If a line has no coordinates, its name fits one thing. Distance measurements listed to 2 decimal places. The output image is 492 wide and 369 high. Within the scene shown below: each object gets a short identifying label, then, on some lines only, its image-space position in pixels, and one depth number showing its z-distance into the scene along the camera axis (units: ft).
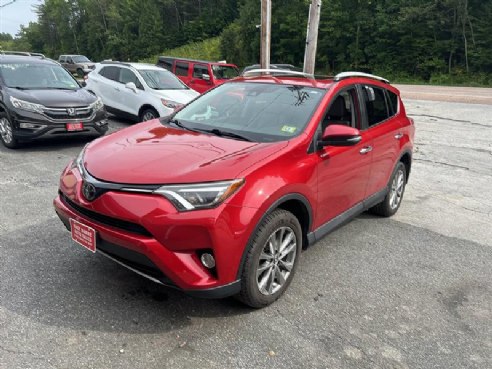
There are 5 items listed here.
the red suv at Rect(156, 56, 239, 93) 44.09
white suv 30.99
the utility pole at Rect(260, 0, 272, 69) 36.83
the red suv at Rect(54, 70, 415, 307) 8.43
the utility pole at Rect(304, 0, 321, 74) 35.60
